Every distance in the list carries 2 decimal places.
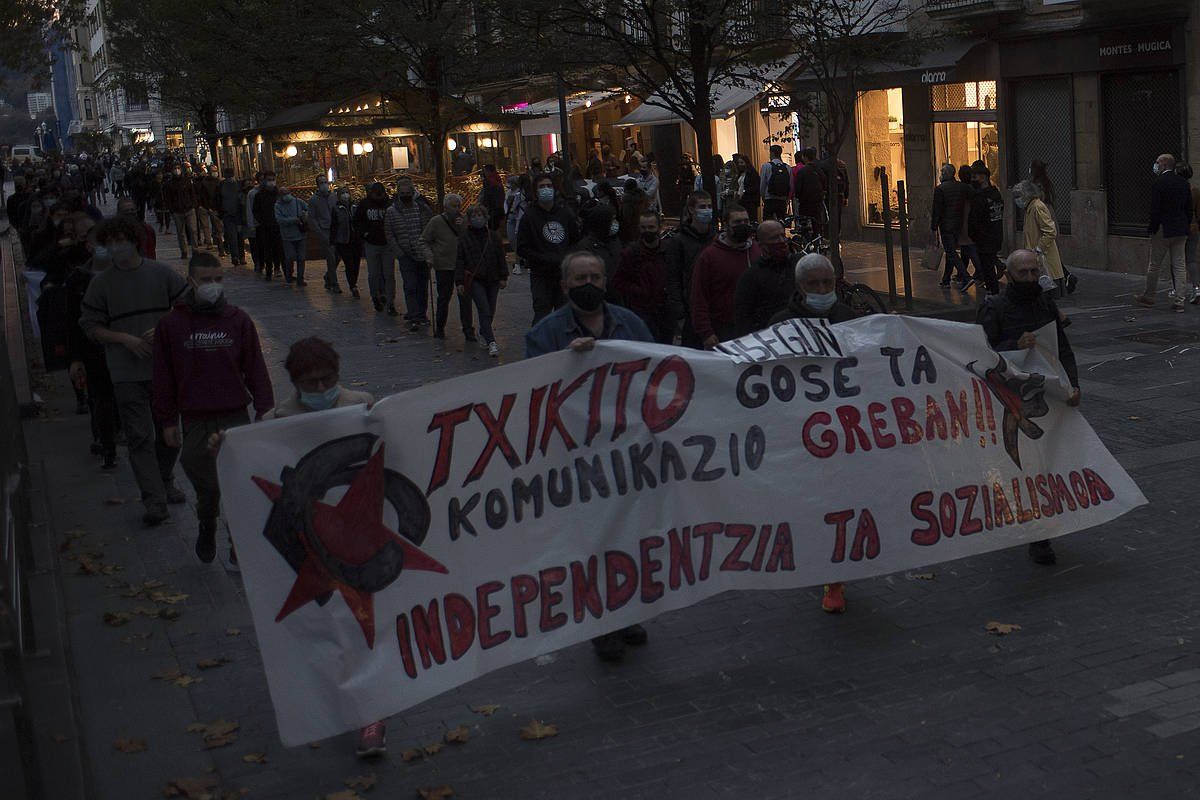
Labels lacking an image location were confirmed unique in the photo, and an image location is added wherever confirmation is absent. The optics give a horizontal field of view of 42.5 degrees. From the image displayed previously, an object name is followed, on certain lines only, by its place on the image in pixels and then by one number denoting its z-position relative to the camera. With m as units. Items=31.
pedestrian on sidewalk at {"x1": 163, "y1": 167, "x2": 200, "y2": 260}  30.25
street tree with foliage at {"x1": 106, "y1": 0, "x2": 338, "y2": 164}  31.92
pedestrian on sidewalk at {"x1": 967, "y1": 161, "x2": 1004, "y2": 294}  18.05
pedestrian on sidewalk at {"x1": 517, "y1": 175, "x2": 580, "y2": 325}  14.42
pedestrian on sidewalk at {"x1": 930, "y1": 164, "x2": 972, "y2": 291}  18.44
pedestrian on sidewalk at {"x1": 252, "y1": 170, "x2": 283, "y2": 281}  24.91
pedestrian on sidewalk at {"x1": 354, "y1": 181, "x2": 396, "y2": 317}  19.66
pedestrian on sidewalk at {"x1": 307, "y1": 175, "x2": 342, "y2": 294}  23.64
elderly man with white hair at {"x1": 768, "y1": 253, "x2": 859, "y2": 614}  7.25
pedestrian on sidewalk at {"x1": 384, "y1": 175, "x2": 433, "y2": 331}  18.22
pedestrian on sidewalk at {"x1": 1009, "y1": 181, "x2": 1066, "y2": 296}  16.84
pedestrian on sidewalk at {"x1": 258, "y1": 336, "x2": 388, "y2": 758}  6.14
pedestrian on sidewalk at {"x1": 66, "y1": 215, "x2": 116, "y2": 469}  10.21
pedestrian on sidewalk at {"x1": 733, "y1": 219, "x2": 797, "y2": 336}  9.27
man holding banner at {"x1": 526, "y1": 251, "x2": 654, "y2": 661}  6.68
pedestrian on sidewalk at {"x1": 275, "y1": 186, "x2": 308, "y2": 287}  24.45
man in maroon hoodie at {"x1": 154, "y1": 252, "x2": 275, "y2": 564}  7.80
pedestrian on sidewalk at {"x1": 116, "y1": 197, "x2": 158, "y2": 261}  9.86
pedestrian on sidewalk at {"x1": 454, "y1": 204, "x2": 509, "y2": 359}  15.63
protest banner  5.63
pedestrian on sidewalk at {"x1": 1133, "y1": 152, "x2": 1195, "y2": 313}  15.93
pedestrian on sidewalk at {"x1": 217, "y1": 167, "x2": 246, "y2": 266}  28.59
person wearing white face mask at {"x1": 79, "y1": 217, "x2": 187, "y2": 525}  8.91
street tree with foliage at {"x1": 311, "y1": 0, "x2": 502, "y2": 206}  23.52
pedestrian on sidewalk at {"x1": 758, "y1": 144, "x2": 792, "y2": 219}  23.25
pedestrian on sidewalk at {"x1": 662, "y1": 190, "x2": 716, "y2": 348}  11.23
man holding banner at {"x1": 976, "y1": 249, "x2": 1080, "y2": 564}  7.55
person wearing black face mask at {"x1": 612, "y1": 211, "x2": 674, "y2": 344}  11.09
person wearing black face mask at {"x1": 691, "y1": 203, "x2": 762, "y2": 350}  10.04
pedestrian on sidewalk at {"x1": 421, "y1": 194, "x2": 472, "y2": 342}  16.94
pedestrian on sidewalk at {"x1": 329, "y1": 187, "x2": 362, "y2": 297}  22.30
